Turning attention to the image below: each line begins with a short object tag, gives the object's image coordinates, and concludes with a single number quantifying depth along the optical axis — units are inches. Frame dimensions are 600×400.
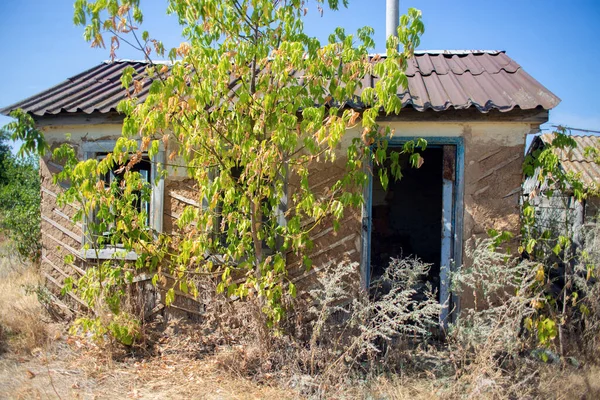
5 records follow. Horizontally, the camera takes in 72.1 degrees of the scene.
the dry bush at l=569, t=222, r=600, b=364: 159.8
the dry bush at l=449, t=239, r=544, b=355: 142.4
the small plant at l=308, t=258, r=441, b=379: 143.2
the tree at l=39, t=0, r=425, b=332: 129.8
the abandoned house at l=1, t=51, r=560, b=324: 169.2
